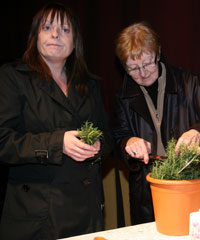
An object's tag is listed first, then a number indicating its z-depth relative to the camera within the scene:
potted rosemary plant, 1.05
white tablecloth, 1.09
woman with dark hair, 1.43
